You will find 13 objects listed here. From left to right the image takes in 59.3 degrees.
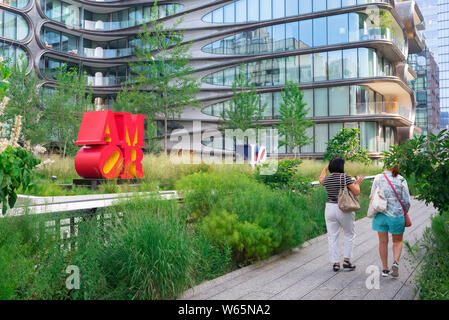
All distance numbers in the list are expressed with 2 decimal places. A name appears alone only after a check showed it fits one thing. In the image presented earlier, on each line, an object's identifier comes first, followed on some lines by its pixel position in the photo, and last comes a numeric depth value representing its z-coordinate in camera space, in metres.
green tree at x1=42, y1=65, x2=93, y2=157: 26.30
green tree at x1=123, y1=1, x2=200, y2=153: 29.64
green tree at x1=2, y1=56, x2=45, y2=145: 24.08
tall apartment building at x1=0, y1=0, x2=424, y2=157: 35.25
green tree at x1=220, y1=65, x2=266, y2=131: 33.84
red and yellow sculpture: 13.47
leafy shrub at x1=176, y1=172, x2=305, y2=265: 6.51
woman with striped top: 6.39
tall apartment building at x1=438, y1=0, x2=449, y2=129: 117.12
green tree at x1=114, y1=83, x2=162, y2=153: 32.93
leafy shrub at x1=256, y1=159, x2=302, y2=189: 10.58
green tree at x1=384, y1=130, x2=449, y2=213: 4.98
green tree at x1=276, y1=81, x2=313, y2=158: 32.47
